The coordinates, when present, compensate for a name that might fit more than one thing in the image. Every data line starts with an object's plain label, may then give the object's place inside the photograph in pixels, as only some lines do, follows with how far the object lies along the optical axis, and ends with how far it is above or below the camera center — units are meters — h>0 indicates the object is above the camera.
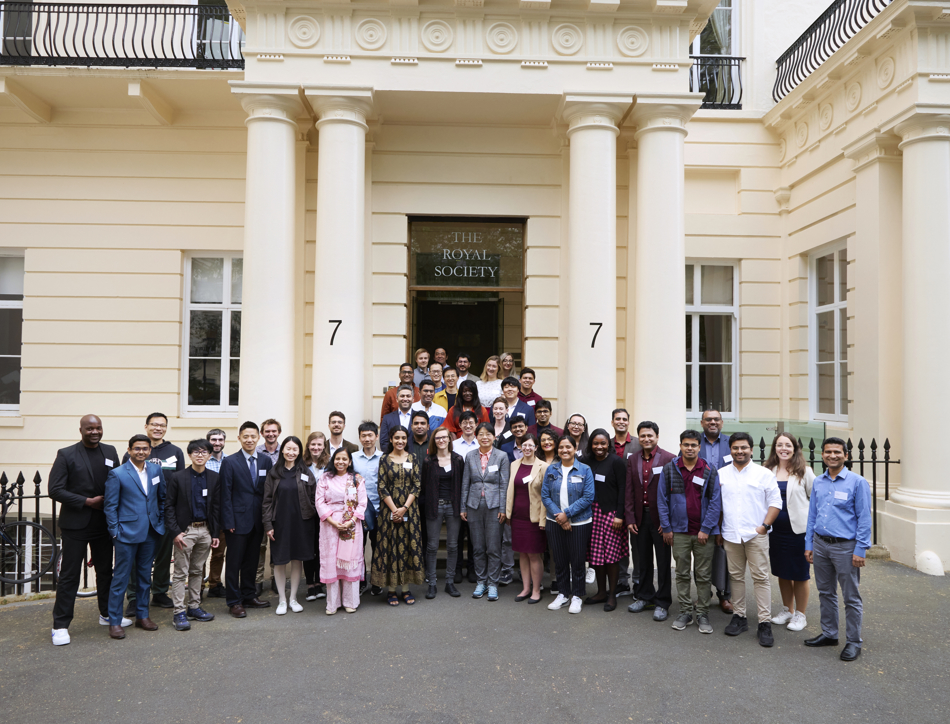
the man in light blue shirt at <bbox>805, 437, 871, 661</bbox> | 5.15 -1.20
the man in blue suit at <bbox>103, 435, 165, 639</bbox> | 5.54 -1.20
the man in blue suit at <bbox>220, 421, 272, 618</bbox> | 5.98 -1.23
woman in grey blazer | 6.48 -1.16
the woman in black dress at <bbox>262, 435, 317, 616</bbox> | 6.05 -1.23
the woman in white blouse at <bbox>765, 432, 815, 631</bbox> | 5.57 -1.22
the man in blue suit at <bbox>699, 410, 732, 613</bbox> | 6.39 -0.60
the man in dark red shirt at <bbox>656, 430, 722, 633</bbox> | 5.60 -1.12
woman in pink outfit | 6.02 -1.35
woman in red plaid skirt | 6.14 -1.25
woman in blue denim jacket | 6.11 -1.21
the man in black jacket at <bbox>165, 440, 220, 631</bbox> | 5.73 -1.25
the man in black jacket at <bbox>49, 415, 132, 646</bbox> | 5.46 -1.10
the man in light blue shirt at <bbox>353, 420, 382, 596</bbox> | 6.40 -0.85
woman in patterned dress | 6.26 -1.39
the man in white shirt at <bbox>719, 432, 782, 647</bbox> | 5.43 -1.12
